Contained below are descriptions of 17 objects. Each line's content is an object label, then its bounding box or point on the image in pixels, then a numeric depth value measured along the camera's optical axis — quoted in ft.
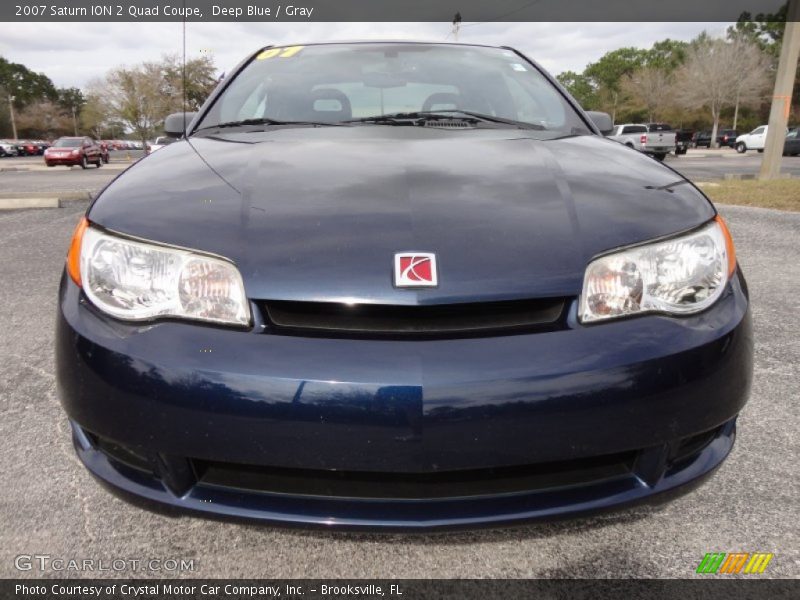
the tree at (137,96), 135.64
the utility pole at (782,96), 35.82
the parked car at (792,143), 96.12
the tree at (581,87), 278.67
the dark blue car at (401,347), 3.93
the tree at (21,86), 236.34
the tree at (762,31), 193.47
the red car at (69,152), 88.94
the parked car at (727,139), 154.58
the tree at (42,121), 232.12
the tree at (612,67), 272.92
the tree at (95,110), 138.82
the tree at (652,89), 182.70
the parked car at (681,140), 107.13
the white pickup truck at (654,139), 90.58
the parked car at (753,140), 107.55
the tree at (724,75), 149.38
